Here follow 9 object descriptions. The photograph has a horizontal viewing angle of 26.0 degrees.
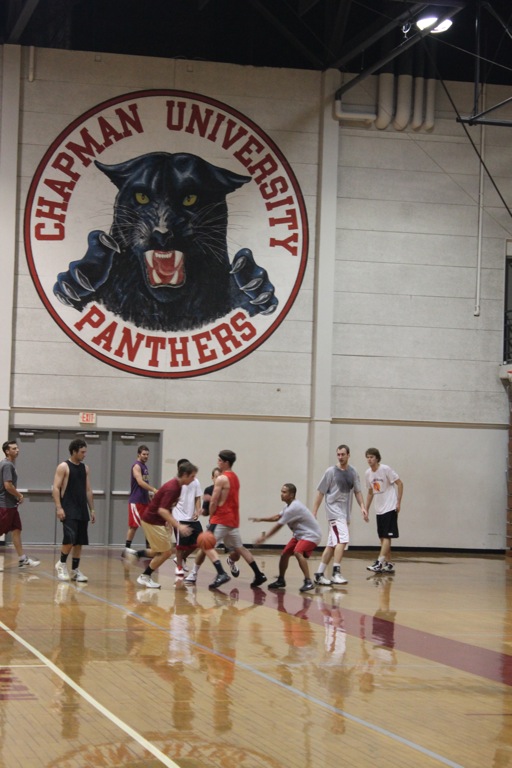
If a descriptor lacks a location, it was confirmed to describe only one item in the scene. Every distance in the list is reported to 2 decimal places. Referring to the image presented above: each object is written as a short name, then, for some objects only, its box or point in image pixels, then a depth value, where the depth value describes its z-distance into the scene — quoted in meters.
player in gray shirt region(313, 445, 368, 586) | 16.08
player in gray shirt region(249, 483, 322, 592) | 15.09
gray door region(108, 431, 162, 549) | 23.56
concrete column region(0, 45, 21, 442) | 22.80
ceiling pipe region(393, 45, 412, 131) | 24.70
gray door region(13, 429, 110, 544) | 23.14
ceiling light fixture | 20.30
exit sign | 23.27
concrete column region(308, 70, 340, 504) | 24.00
